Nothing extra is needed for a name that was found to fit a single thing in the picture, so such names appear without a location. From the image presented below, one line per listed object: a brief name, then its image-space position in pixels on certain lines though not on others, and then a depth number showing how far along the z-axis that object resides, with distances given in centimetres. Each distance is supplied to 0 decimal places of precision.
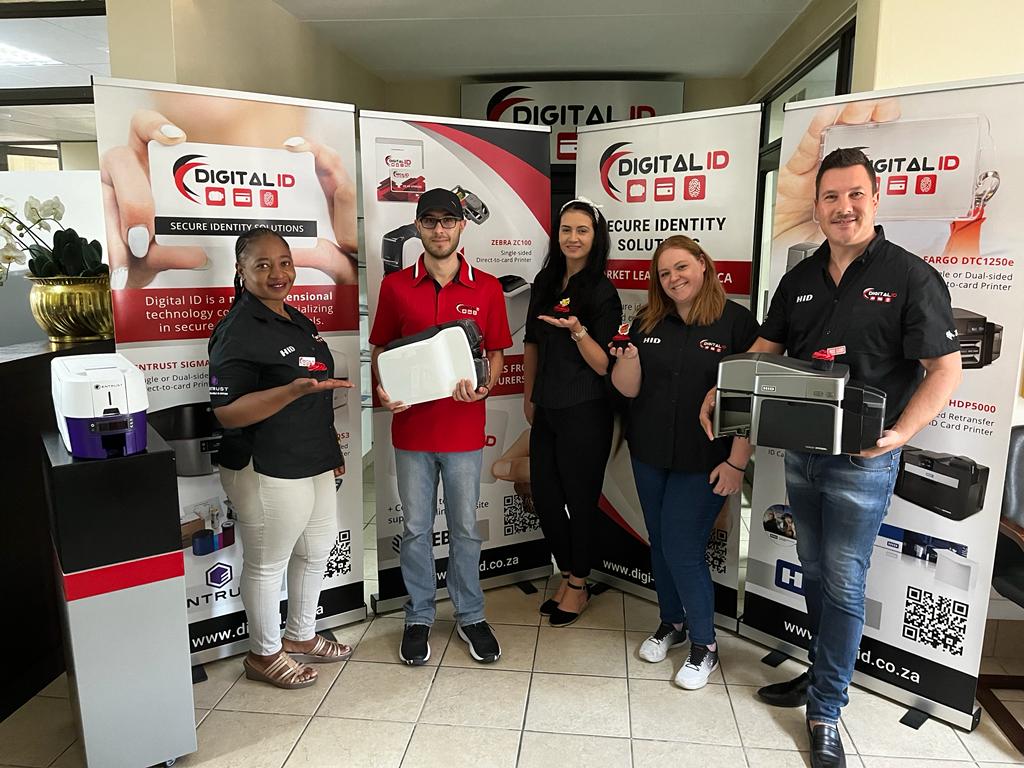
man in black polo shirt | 194
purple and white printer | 185
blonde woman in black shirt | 233
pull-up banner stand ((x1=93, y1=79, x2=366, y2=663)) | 232
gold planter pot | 263
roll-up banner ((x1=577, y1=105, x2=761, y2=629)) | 271
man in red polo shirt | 248
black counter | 236
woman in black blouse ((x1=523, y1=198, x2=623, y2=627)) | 266
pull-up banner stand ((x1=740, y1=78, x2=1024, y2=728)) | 210
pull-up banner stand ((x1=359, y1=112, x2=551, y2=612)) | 278
